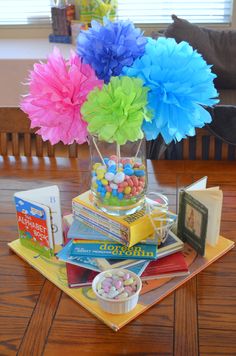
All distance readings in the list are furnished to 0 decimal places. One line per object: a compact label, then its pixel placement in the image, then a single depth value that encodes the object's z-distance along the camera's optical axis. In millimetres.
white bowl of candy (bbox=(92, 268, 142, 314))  875
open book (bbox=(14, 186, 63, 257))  1029
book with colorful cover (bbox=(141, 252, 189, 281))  991
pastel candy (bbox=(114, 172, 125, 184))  1013
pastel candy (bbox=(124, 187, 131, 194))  1027
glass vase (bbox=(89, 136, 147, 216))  1028
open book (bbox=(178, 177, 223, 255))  1024
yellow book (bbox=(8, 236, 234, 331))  887
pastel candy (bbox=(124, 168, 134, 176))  1030
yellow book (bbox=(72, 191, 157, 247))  1009
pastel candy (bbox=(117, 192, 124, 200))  1033
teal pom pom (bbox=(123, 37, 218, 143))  910
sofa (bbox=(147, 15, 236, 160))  2773
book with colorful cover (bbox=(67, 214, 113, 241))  1049
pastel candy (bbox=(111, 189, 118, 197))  1030
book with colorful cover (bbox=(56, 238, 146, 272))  995
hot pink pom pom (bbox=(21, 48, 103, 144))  964
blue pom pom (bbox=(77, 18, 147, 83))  911
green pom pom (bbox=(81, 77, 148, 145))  895
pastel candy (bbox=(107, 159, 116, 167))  1035
